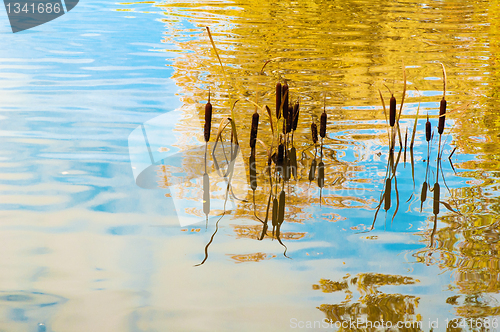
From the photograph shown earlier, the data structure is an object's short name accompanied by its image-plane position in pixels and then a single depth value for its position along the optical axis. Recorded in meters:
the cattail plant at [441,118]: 6.81
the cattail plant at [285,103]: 6.41
